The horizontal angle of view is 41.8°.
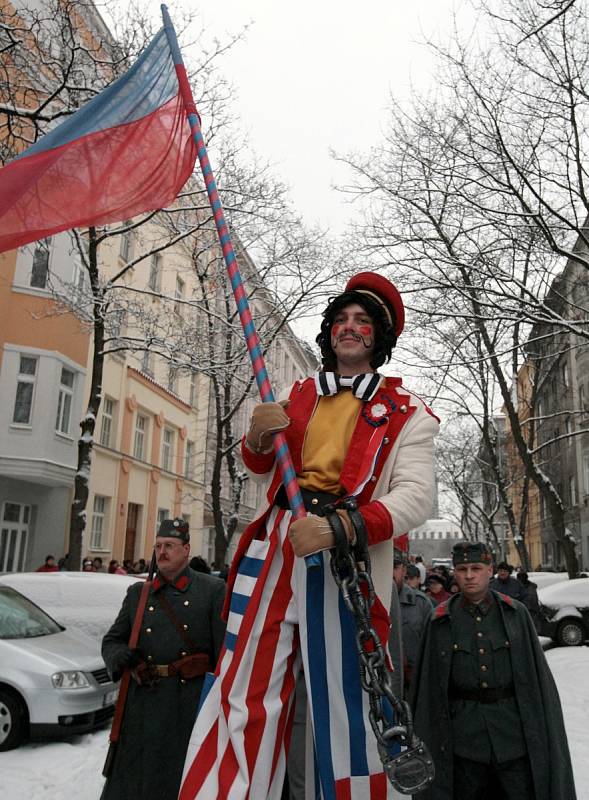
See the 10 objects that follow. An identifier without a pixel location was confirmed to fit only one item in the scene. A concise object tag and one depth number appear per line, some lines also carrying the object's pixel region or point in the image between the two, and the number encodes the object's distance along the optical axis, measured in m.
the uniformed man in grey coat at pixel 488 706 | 3.90
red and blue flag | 3.68
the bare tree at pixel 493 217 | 12.23
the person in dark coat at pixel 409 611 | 5.99
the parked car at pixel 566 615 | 15.92
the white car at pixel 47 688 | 7.22
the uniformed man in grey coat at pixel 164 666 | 4.37
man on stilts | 2.23
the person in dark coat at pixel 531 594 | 13.98
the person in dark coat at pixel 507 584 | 13.66
